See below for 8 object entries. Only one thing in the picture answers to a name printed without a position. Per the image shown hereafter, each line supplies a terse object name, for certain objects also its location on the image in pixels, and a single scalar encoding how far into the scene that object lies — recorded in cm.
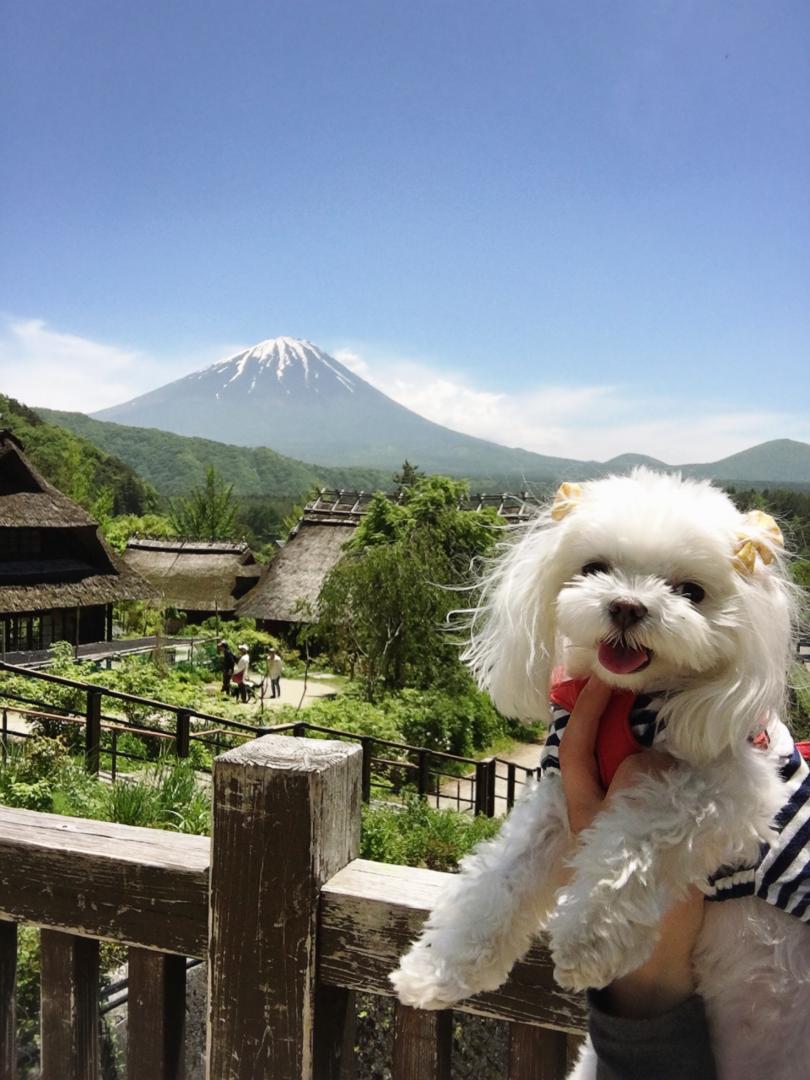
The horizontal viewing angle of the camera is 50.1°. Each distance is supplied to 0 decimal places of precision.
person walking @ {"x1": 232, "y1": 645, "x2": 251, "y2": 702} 1877
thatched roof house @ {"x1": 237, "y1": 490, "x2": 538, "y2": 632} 2900
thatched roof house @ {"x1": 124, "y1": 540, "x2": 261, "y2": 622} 3362
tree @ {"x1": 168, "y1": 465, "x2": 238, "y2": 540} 5759
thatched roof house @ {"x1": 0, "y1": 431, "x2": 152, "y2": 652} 2152
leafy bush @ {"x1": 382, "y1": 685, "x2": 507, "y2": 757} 1614
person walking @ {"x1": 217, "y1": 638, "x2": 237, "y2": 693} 1972
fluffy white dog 101
